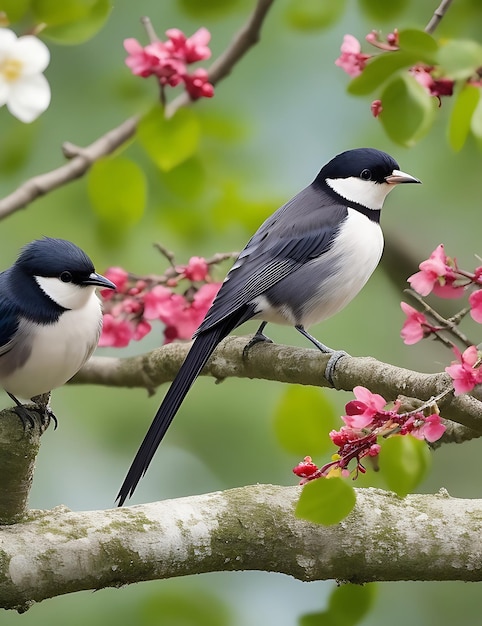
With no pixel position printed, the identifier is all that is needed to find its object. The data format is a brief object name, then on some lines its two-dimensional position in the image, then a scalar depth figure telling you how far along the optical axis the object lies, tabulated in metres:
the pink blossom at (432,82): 4.18
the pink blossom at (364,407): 3.58
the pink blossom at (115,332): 6.00
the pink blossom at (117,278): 5.99
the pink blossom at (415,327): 4.20
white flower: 4.32
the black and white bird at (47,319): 4.55
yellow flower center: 4.36
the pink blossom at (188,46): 5.59
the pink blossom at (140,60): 5.48
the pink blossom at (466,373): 3.60
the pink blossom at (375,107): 4.23
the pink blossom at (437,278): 4.12
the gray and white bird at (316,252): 5.62
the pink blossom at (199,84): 5.59
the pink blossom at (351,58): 4.88
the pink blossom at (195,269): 5.93
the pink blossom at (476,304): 3.85
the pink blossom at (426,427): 3.48
